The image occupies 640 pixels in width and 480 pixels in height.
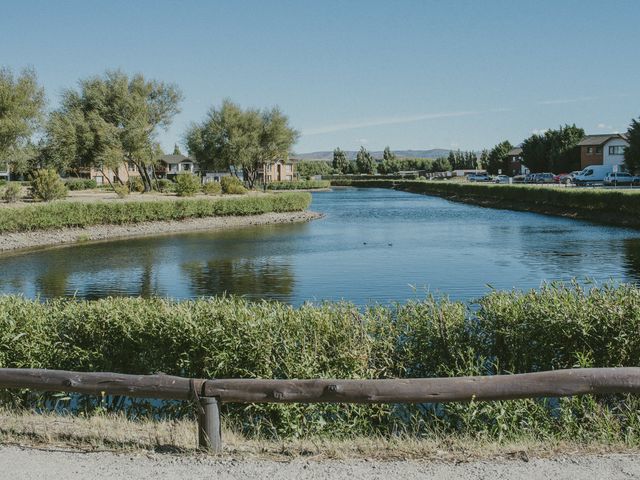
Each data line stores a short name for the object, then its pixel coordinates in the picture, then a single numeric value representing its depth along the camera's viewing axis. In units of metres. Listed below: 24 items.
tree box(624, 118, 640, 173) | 75.75
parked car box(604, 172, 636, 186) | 78.93
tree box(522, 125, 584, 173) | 111.62
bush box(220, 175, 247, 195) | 72.12
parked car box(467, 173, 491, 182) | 121.51
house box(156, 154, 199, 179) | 135.73
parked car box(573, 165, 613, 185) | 85.25
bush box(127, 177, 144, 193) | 76.38
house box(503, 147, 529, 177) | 135.75
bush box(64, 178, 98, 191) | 85.00
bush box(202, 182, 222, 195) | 70.00
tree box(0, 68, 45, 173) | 49.94
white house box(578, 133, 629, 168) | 102.19
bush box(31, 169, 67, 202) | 52.72
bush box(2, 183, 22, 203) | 51.16
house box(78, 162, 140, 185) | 109.07
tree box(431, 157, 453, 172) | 196.69
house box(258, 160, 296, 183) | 145.00
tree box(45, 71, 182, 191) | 66.19
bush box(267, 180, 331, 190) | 120.12
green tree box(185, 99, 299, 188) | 85.75
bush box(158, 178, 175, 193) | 78.06
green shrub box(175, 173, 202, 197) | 64.38
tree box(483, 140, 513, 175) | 140.62
